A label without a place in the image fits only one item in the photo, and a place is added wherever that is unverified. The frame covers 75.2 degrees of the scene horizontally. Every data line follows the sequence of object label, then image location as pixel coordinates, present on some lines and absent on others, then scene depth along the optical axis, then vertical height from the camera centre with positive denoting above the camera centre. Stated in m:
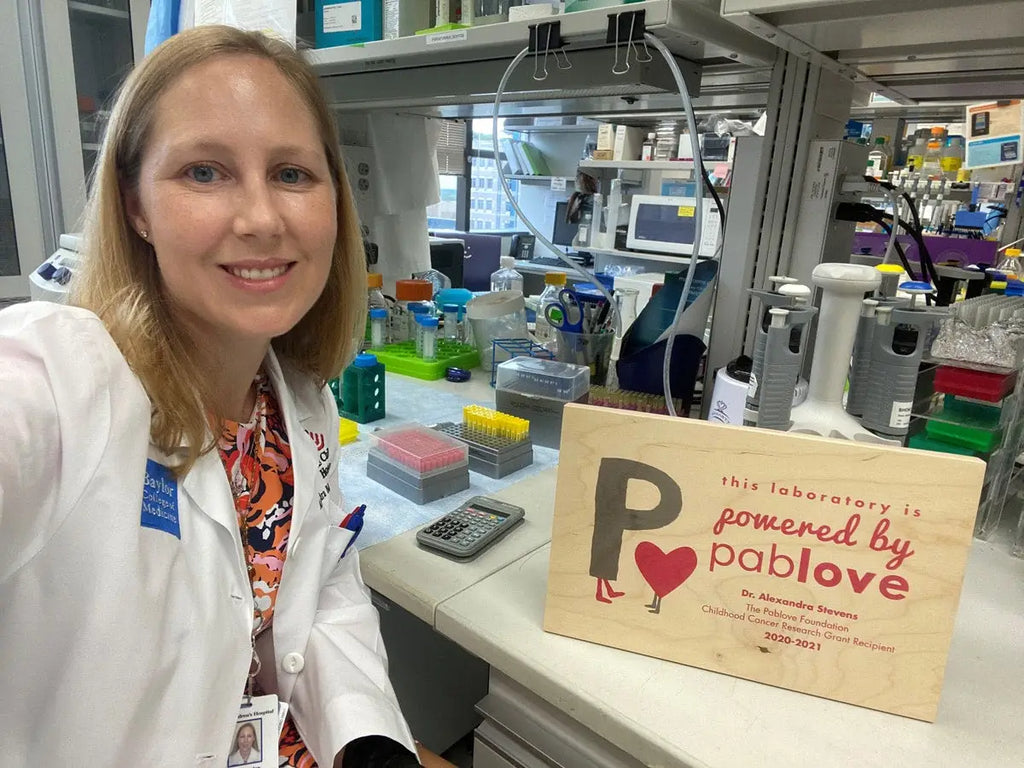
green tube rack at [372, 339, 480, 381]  1.72 -0.40
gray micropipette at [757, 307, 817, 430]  0.86 -0.18
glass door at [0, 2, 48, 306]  2.02 +0.00
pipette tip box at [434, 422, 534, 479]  1.17 -0.42
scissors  1.55 -0.23
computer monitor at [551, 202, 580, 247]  4.40 -0.12
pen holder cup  1.54 -0.31
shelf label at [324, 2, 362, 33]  1.46 +0.39
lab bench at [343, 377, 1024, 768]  0.62 -0.46
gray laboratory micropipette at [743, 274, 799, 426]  0.88 -0.15
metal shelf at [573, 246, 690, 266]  3.65 -0.22
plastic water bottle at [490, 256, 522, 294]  2.66 -0.27
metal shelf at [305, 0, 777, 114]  1.09 +0.29
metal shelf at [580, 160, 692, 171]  3.58 +0.28
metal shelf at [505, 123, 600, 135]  4.27 +0.55
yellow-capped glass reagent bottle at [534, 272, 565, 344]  1.90 -0.28
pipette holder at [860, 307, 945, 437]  0.89 -0.18
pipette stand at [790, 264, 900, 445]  0.88 -0.17
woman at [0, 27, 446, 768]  0.60 -0.28
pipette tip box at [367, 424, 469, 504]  1.07 -0.42
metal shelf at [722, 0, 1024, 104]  0.89 +0.29
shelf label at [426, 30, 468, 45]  1.25 +0.31
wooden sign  0.63 -0.32
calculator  0.90 -0.44
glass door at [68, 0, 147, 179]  2.13 +0.44
